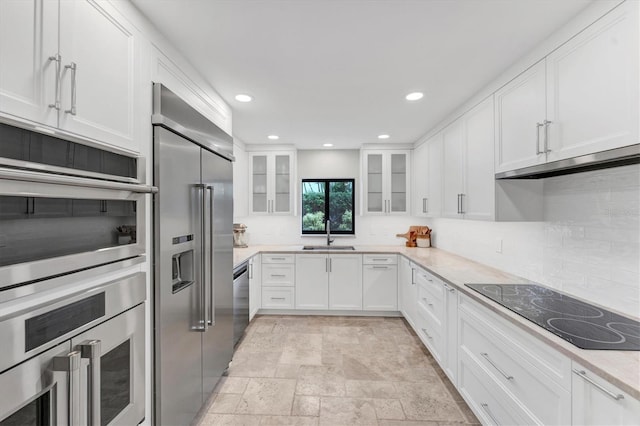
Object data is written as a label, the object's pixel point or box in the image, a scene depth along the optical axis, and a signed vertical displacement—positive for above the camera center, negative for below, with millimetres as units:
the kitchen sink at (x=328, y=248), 4391 -530
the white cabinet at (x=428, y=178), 3393 +470
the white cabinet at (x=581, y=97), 1257 +620
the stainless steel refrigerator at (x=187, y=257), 1559 -286
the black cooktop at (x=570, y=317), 1236 -536
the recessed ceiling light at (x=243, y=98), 2523 +1035
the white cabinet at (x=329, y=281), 3992 -951
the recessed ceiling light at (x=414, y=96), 2516 +1051
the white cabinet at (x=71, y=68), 870 +526
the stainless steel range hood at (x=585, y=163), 1264 +264
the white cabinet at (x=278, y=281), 4031 -955
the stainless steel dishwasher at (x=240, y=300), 2920 -946
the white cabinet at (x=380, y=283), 3961 -961
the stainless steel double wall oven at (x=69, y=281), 873 -254
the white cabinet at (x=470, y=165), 2303 +446
